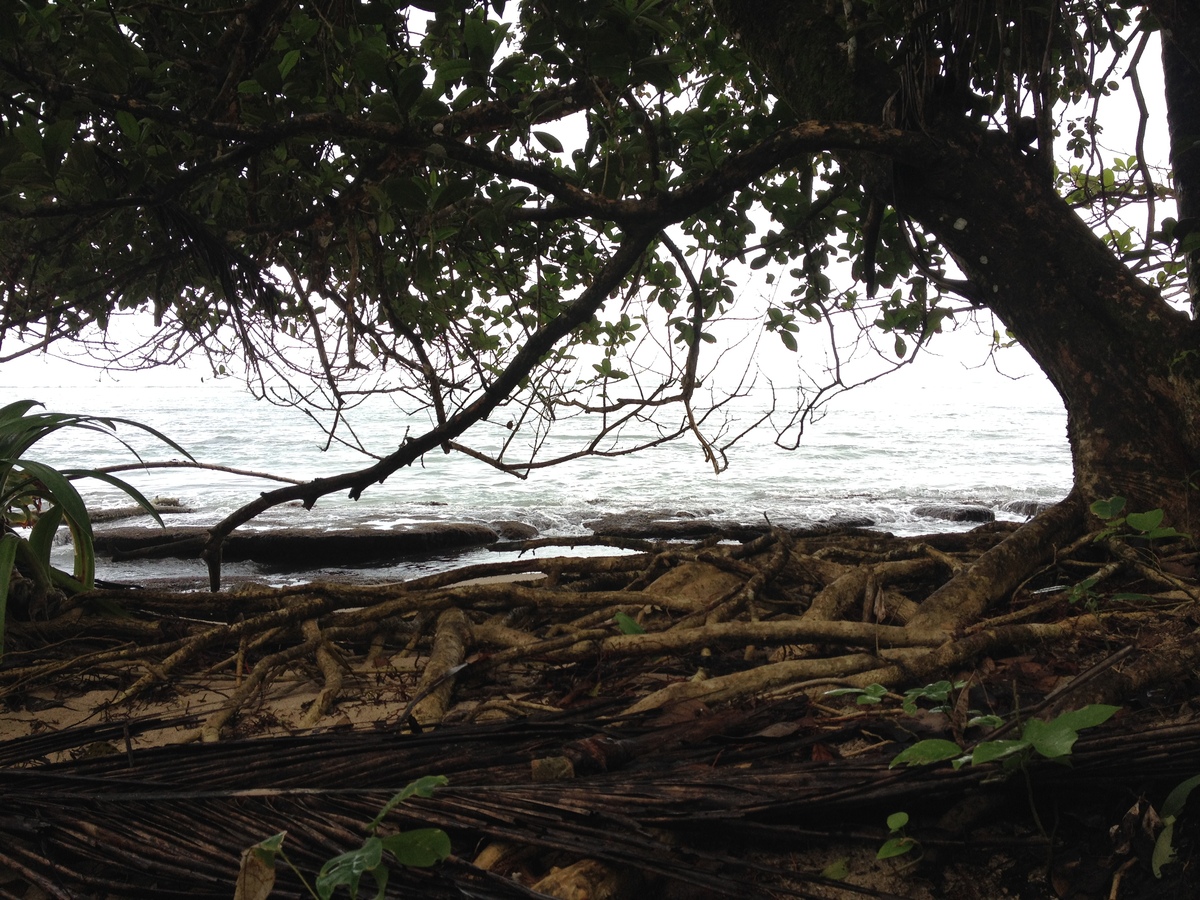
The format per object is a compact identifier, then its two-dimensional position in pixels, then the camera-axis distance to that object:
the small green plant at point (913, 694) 1.76
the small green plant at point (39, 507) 2.74
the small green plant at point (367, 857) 1.23
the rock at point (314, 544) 8.24
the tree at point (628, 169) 2.50
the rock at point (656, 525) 8.78
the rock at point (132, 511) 10.68
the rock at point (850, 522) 9.80
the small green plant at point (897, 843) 1.34
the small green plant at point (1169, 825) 1.25
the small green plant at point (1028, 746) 1.30
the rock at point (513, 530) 9.34
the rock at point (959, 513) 10.14
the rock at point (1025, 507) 10.64
